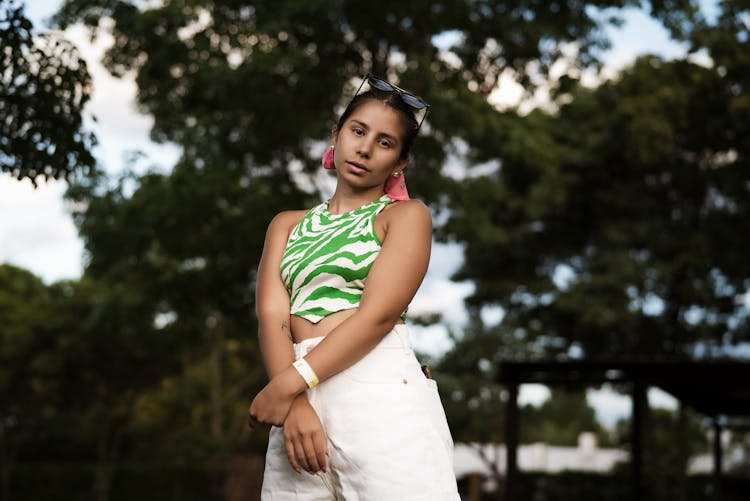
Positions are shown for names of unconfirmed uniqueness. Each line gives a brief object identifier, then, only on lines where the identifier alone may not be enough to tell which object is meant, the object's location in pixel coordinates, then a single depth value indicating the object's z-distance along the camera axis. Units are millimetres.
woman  2297
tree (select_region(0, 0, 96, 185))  4473
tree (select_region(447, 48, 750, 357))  21297
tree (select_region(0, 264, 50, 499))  27938
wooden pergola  10961
